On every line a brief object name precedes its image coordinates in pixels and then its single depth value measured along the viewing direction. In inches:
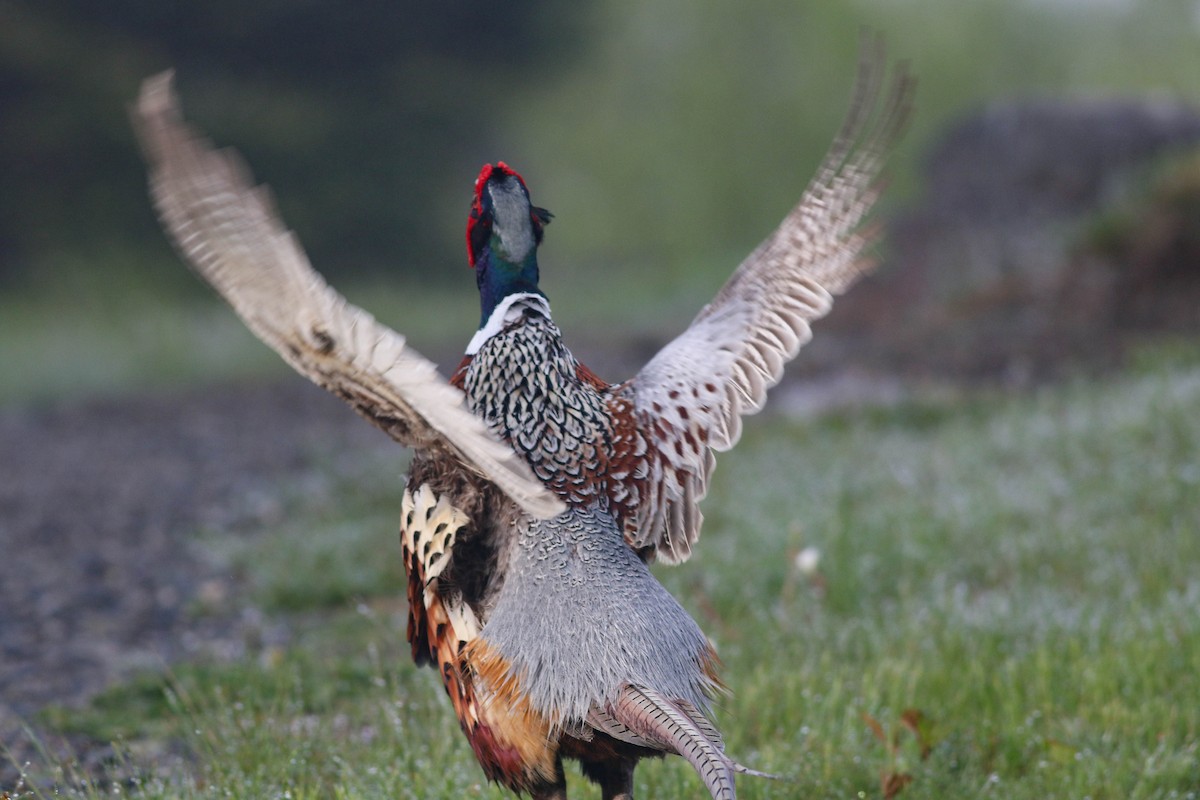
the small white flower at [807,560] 567.0
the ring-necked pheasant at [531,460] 539.2
